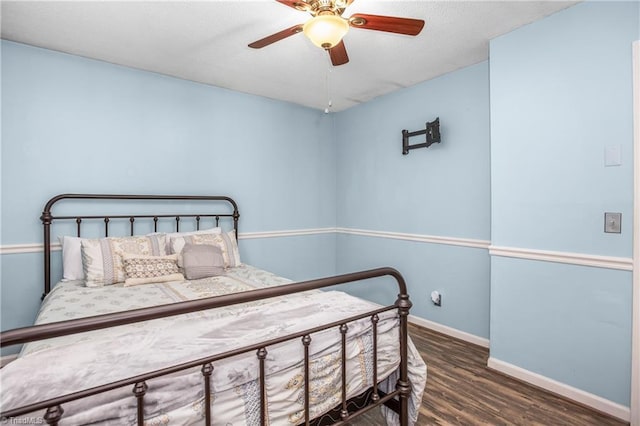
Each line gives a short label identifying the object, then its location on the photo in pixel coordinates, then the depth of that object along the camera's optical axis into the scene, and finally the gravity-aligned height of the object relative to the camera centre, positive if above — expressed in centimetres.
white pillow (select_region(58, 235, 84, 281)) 248 -39
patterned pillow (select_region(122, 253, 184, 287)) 237 -46
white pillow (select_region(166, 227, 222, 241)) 287 -23
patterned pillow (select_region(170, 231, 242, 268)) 280 -32
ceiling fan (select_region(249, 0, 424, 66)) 158 +97
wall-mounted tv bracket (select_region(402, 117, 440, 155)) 309 +72
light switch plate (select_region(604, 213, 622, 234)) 185 -12
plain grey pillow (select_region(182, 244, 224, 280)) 253 -43
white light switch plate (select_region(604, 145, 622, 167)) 185 +28
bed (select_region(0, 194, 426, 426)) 93 -55
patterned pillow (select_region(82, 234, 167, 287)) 234 -36
